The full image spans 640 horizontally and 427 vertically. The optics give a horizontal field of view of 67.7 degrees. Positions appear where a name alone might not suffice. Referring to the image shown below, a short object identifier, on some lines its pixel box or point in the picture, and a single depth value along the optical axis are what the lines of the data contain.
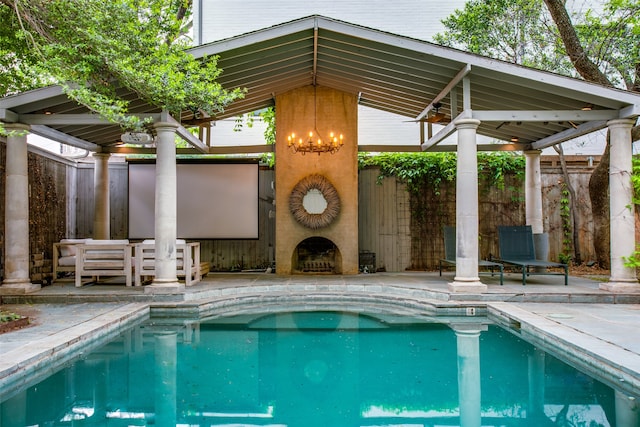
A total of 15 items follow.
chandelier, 8.60
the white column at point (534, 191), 9.57
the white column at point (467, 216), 6.58
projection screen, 9.77
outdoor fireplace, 9.16
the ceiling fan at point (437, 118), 7.71
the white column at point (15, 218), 6.66
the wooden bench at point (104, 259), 7.30
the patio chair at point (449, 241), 8.57
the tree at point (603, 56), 8.10
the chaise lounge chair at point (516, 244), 8.03
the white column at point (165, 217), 6.64
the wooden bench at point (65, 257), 7.89
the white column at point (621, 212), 6.62
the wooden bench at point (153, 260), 7.18
